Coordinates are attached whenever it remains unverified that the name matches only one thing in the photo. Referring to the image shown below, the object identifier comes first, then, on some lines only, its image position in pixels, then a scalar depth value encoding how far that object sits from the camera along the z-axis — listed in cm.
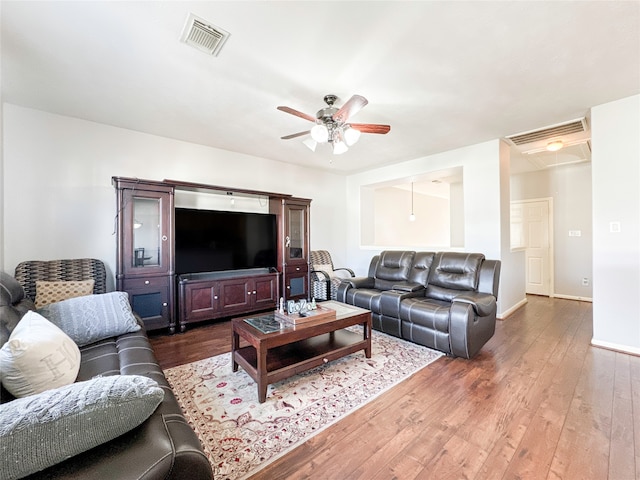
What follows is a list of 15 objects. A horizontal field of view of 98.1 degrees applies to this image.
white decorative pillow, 111
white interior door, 564
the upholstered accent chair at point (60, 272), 286
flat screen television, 376
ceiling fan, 246
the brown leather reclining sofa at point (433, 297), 270
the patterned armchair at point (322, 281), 499
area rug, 160
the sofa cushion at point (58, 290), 283
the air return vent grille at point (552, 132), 343
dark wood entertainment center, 330
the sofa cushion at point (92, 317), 197
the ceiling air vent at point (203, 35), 185
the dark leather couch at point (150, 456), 77
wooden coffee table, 205
